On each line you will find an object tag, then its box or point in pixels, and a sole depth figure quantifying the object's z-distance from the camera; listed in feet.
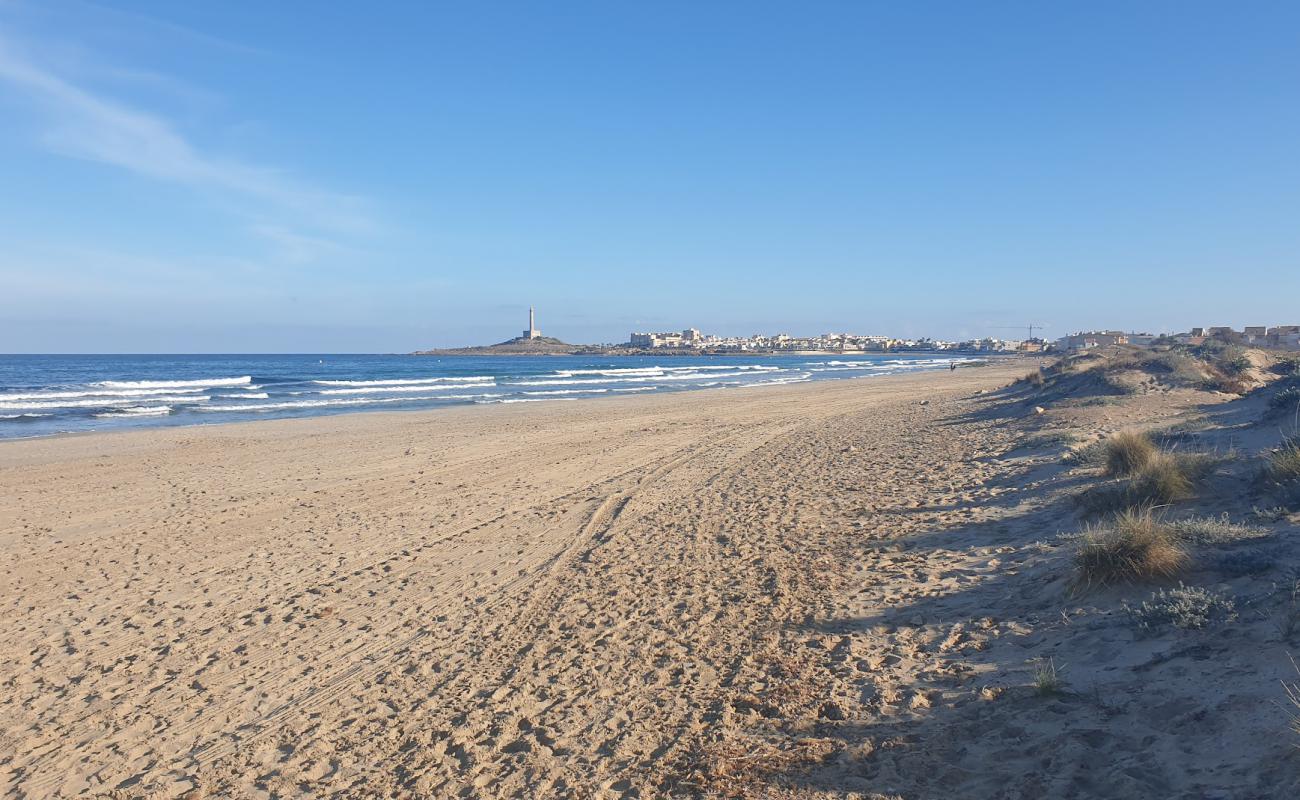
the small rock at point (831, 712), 14.88
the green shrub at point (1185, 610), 15.05
